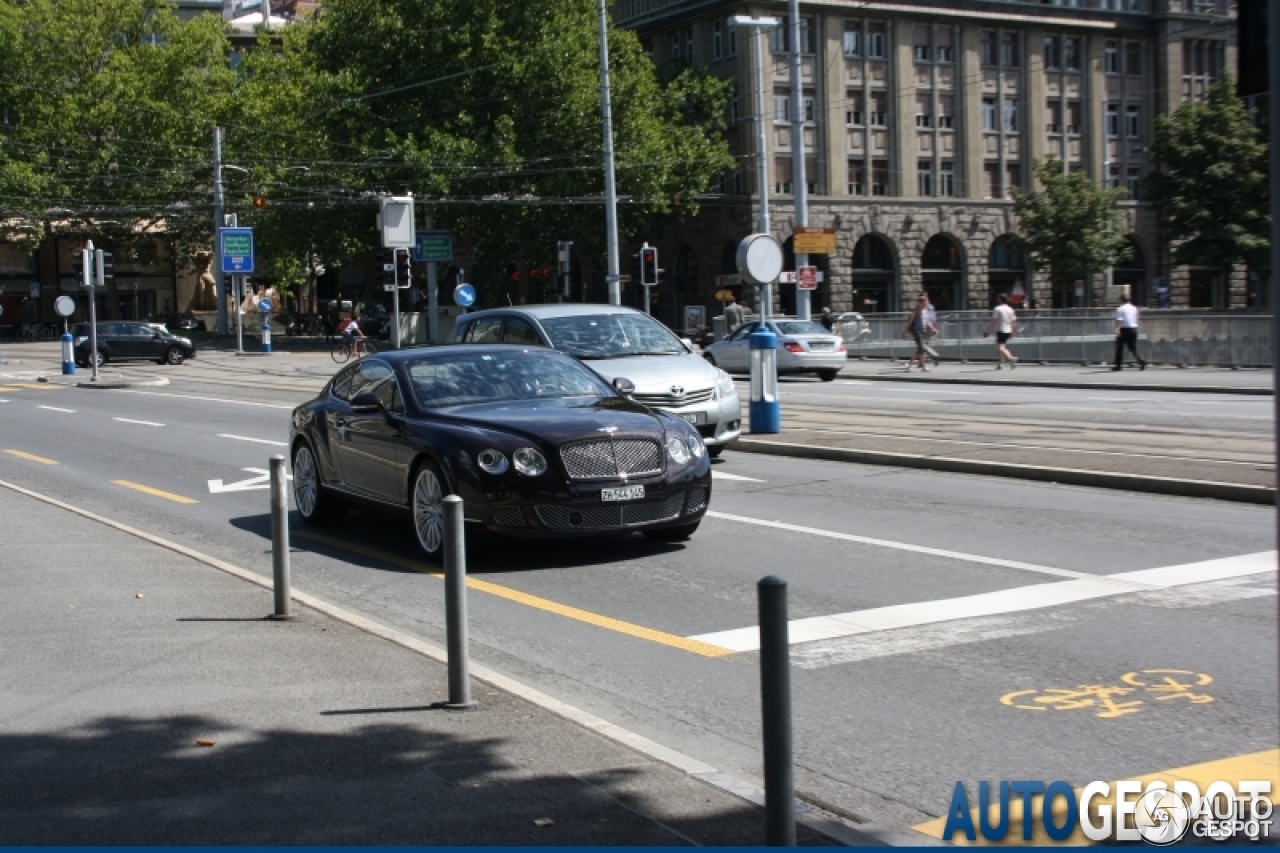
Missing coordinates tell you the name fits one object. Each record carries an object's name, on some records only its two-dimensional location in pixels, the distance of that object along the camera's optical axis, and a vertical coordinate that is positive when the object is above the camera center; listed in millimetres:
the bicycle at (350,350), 50656 -1076
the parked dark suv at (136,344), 50969 -682
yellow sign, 39281 +1650
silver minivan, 15352 -443
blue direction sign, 53812 +2542
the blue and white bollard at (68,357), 44812 -917
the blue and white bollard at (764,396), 18109 -1090
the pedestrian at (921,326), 35438 -582
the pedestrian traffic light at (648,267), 34188 +972
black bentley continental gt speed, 9898 -927
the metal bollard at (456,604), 6324 -1222
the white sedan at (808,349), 33469 -982
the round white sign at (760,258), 19391 +620
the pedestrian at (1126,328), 31875 -687
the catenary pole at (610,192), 42938 +3574
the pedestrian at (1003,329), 34438 -682
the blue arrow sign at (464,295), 49375 +642
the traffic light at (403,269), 24406 +769
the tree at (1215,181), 58875 +4432
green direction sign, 57438 +2655
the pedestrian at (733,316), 39875 -244
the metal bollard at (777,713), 4137 -1141
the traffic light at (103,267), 37875 +1481
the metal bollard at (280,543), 8203 -1207
